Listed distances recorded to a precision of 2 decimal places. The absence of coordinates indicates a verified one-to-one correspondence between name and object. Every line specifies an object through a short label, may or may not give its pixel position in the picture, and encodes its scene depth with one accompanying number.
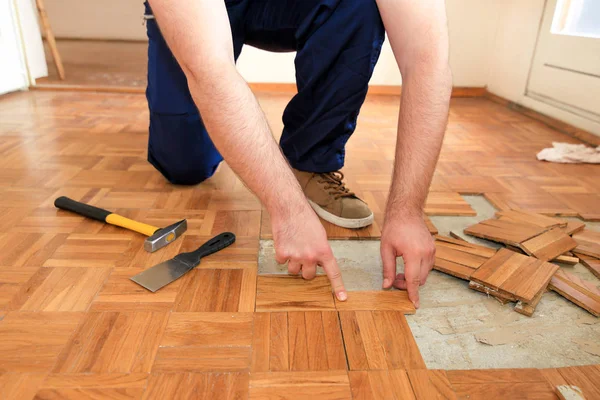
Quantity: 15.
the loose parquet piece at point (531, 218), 1.20
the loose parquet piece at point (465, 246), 1.05
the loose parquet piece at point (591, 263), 1.02
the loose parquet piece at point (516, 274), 0.89
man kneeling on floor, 0.78
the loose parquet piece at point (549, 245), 1.05
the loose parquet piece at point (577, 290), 0.89
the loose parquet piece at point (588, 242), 1.09
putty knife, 0.91
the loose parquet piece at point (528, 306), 0.87
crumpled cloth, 1.80
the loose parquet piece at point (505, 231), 1.11
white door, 2.19
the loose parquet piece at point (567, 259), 1.05
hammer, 1.05
